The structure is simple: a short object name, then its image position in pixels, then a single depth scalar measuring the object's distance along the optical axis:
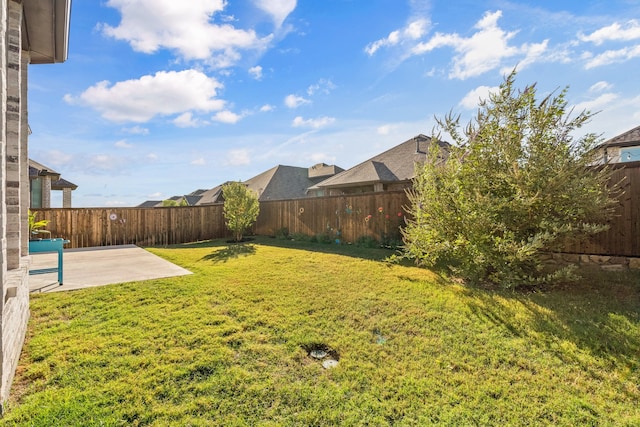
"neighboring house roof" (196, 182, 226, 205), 24.01
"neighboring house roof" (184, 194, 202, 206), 31.75
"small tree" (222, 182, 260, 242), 11.30
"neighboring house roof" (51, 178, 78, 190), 14.85
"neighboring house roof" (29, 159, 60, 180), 12.45
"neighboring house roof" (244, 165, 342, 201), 22.42
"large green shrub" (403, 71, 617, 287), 4.40
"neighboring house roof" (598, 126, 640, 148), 9.09
